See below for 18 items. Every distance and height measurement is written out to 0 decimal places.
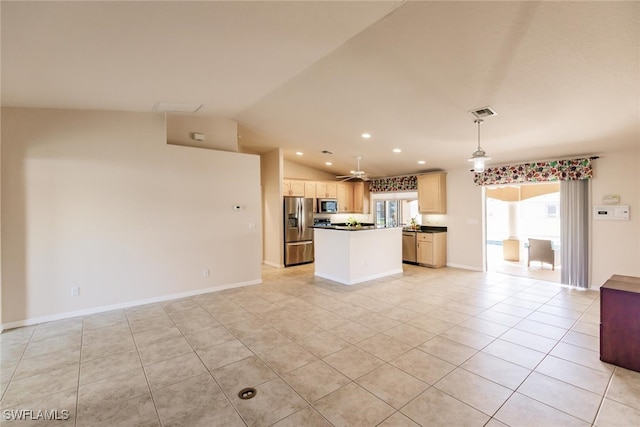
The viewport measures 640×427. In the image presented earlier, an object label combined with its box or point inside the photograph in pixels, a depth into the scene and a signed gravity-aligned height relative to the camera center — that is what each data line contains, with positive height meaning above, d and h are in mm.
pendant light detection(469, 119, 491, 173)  3449 +671
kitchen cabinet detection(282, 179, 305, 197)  7656 +748
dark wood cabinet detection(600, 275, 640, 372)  2611 -1079
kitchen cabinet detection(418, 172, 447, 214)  7129 +543
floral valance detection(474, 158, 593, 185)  5055 +812
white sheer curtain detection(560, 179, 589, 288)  5082 -360
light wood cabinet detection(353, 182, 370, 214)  9086 +583
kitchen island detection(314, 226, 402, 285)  5605 -824
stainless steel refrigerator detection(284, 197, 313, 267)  7320 -425
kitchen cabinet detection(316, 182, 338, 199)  8367 +736
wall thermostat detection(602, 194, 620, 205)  4777 +228
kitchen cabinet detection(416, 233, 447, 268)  7055 -916
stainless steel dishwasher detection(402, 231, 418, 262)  7492 -883
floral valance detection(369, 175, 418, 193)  7887 +887
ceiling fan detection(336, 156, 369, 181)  5905 +847
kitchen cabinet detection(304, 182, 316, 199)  8070 +729
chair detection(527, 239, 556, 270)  6836 -957
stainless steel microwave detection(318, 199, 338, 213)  8344 +251
